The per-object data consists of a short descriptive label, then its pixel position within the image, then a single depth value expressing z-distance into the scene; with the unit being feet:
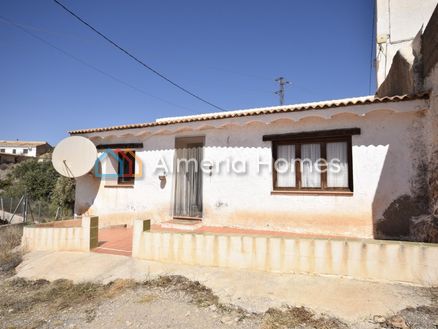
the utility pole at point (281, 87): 101.61
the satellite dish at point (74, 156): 33.68
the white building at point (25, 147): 192.21
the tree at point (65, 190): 43.75
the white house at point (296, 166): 21.65
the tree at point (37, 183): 92.58
